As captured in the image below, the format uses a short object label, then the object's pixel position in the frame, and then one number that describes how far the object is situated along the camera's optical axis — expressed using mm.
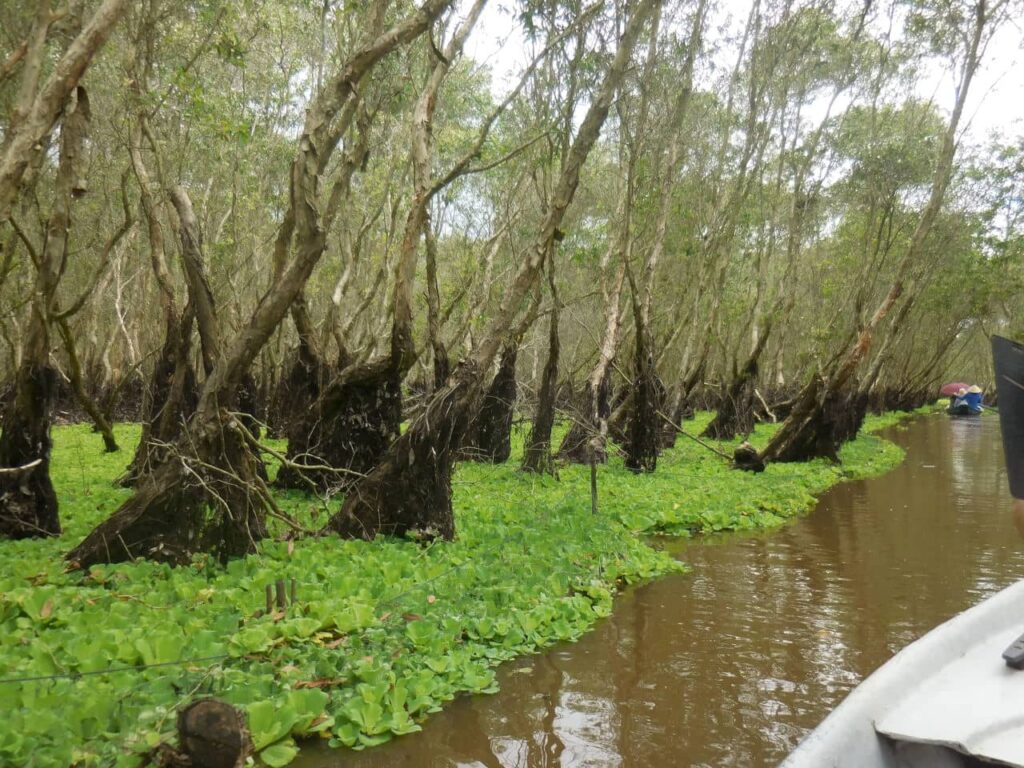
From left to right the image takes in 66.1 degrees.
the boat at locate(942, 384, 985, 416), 40719
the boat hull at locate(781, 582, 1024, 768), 2693
